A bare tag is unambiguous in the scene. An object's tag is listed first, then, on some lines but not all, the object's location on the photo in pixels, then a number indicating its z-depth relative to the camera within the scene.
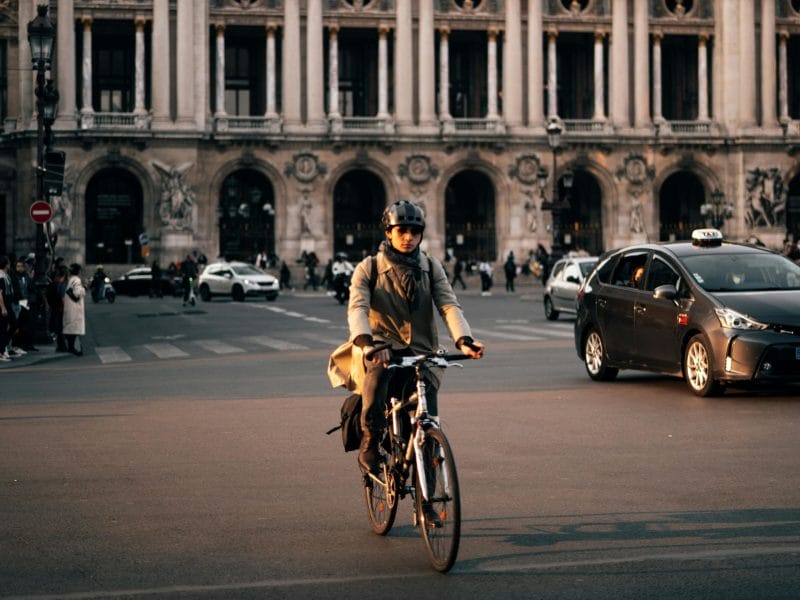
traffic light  36.00
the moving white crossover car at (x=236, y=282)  60.00
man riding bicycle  9.61
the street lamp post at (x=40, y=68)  33.50
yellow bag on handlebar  9.89
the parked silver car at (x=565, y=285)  40.38
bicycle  8.52
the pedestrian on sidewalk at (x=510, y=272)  67.50
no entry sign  33.94
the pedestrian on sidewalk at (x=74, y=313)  30.14
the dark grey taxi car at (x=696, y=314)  17.84
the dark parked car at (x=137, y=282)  67.62
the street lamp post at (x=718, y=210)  79.19
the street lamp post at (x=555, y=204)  58.16
